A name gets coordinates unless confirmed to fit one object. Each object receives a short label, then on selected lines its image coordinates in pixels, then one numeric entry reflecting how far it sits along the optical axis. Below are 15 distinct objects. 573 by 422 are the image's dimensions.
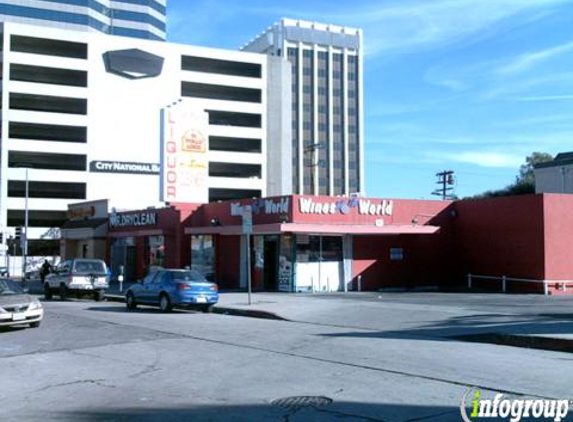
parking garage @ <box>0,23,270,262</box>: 74.69
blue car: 22.81
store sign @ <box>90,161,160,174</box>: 76.44
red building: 30.69
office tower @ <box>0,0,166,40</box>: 99.69
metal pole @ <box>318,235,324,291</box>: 31.06
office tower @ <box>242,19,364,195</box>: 136.62
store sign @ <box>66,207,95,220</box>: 49.09
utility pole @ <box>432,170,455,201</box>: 70.94
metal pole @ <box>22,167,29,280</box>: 40.51
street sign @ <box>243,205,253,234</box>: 23.77
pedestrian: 39.94
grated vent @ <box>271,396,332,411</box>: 8.59
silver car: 17.20
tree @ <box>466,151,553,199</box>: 83.69
